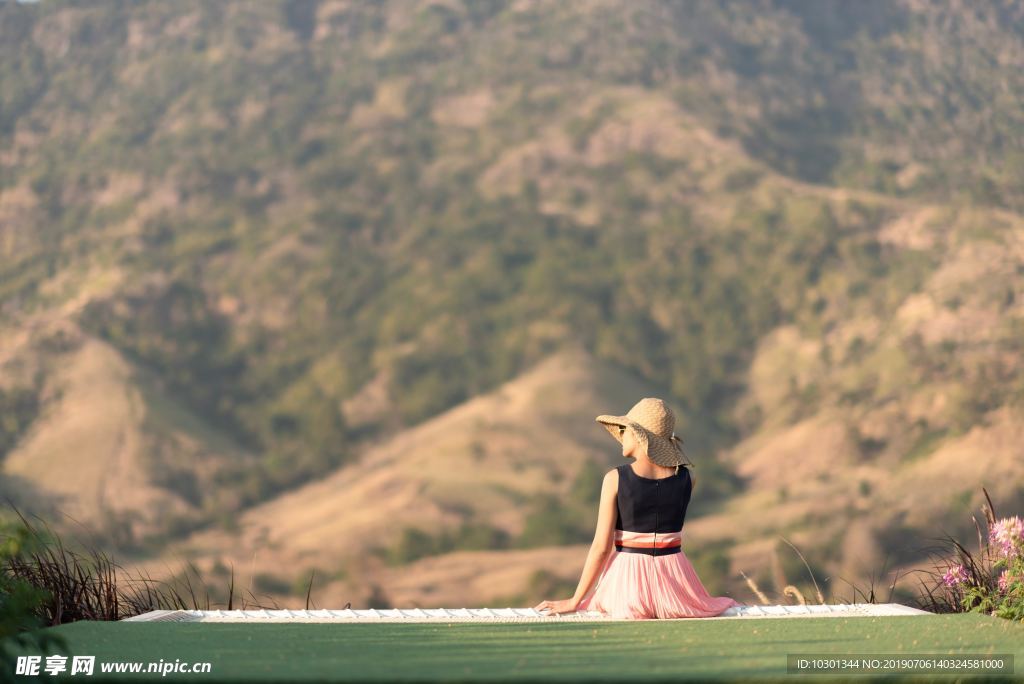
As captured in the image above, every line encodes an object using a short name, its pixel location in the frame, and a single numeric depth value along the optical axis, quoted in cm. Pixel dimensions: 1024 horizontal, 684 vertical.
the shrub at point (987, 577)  1088
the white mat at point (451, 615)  1028
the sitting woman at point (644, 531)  986
